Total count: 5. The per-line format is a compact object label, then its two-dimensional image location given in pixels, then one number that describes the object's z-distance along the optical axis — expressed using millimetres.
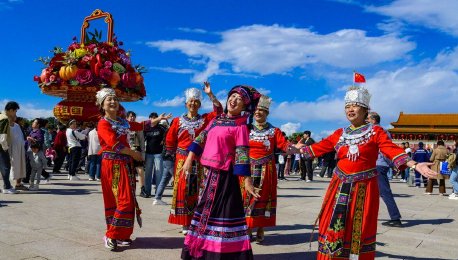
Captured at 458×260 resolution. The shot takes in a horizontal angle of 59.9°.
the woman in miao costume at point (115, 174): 4750
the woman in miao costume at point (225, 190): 3928
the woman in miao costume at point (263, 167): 5480
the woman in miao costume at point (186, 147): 5590
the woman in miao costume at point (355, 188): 3781
